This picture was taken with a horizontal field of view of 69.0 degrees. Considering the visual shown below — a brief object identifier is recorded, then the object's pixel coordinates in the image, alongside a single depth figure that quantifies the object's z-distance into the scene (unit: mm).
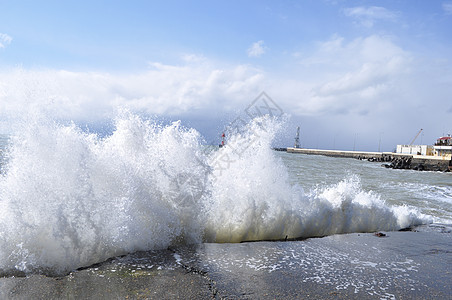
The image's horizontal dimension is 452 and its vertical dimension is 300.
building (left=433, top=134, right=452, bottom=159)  55900
